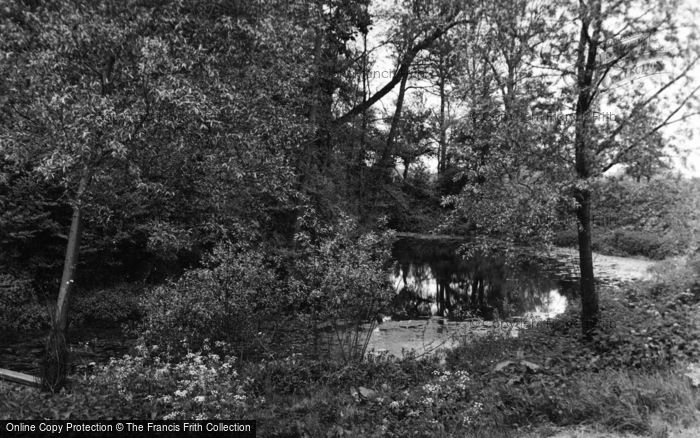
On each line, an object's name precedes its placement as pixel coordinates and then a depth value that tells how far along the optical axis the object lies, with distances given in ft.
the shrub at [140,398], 15.14
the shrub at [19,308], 37.09
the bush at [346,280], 25.21
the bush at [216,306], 26.32
